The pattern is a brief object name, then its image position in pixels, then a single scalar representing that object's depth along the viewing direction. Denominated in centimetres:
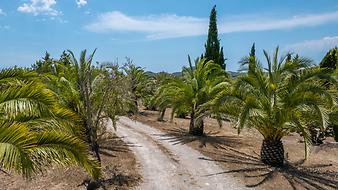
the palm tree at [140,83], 3086
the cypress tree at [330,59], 2517
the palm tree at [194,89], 1820
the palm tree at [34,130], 565
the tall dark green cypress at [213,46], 4144
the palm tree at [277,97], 1218
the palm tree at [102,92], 1227
